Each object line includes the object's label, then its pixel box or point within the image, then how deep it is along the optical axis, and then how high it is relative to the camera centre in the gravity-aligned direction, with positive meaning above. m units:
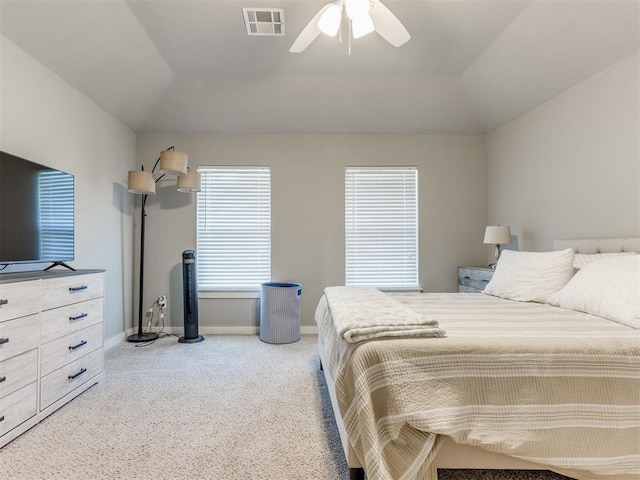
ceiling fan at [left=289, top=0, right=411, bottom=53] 1.92 +1.35
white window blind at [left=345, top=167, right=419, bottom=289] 4.34 +0.22
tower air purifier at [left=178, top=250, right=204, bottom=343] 3.79 -0.61
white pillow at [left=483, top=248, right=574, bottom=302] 2.40 -0.26
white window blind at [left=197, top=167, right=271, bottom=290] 4.27 +0.19
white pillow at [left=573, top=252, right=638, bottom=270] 2.40 -0.12
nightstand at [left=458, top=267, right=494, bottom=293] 3.55 -0.41
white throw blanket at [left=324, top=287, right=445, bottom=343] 1.39 -0.35
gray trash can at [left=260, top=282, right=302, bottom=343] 3.75 -0.80
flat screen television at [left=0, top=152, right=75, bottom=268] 2.09 +0.21
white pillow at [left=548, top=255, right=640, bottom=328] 1.74 -0.29
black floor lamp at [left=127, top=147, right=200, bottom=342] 3.42 +0.66
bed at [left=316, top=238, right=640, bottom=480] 1.26 -0.62
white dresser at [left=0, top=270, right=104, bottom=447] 1.82 -0.62
